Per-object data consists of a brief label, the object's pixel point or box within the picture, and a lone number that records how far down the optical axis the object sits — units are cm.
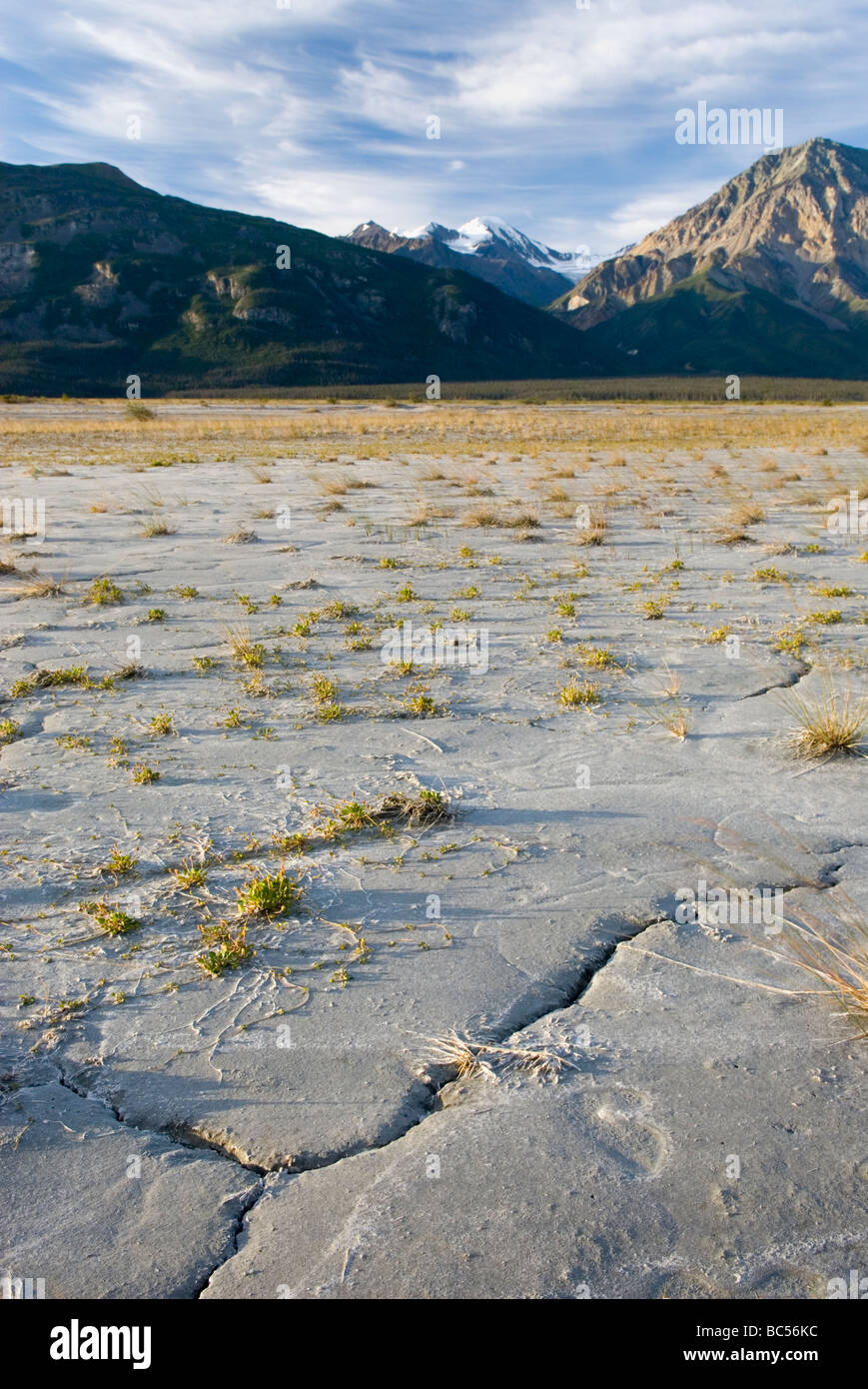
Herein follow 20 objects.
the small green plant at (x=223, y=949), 269
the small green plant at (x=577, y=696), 487
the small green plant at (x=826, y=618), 631
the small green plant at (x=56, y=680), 524
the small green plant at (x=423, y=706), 479
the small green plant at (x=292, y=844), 338
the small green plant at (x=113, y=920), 287
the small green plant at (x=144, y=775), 396
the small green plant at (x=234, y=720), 464
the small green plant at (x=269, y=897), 295
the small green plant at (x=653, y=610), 659
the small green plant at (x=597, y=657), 547
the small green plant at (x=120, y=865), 321
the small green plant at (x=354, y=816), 355
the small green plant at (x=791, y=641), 572
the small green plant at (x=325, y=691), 497
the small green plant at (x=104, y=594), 714
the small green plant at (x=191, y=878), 313
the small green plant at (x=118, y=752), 420
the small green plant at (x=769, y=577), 774
